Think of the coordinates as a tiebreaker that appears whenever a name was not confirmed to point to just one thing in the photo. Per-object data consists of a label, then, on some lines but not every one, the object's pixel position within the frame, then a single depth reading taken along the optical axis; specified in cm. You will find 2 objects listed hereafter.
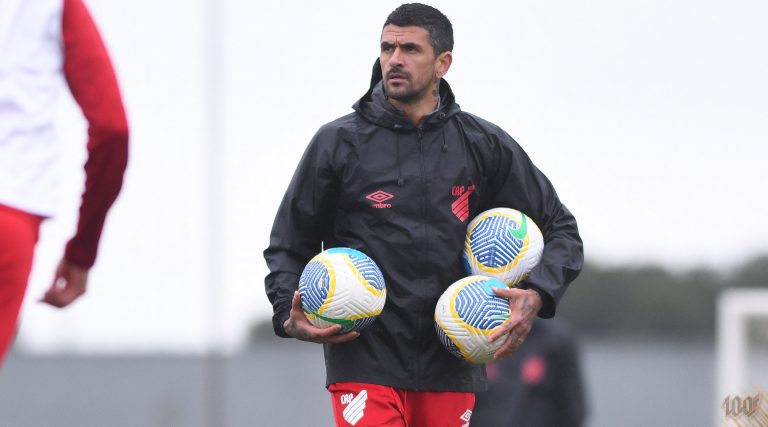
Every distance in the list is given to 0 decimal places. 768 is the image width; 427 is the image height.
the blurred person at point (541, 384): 1795
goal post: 3794
